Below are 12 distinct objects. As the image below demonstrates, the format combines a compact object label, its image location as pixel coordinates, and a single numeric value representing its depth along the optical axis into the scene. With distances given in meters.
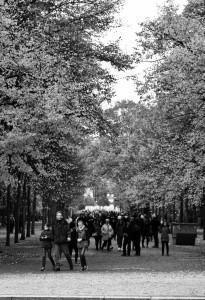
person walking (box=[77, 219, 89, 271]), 21.91
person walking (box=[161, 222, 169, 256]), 30.27
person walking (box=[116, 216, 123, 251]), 34.55
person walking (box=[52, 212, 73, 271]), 22.03
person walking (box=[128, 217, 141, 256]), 30.86
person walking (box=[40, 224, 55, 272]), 22.41
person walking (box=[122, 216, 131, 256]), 30.58
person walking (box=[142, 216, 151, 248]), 38.75
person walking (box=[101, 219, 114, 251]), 33.57
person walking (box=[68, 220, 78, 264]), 25.85
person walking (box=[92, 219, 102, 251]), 35.83
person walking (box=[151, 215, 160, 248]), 38.16
